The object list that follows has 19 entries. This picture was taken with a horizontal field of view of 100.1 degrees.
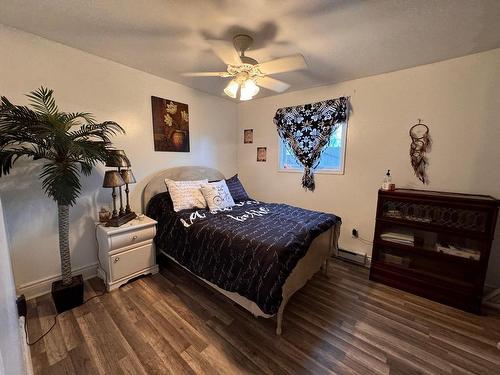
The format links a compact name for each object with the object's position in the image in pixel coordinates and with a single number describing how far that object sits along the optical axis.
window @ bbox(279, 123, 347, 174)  2.83
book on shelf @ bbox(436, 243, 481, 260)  1.93
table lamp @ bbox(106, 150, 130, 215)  1.97
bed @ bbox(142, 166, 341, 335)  1.54
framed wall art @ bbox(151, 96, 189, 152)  2.74
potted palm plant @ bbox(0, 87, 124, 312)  1.53
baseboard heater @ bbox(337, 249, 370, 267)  2.71
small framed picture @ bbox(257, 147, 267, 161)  3.60
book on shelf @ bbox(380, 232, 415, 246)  2.22
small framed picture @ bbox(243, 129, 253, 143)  3.74
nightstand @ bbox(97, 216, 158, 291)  2.03
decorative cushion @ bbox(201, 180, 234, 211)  2.59
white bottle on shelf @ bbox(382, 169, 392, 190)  2.30
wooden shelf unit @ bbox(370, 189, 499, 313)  1.89
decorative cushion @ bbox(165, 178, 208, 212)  2.47
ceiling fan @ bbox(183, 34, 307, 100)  1.65
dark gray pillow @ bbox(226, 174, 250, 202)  3.11
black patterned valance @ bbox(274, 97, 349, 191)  2.77
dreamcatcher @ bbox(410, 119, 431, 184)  2.29
